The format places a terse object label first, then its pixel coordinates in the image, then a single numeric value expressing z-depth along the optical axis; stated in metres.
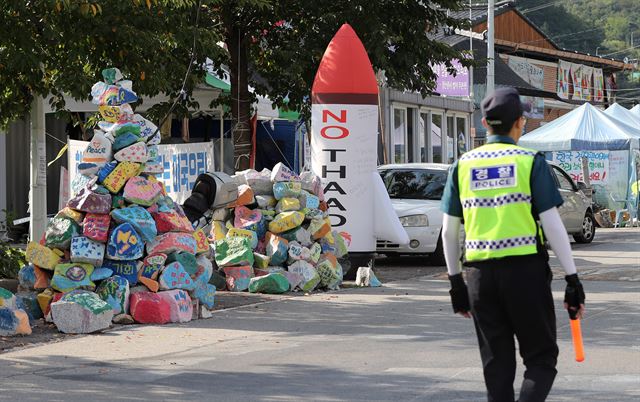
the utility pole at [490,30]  34.34
